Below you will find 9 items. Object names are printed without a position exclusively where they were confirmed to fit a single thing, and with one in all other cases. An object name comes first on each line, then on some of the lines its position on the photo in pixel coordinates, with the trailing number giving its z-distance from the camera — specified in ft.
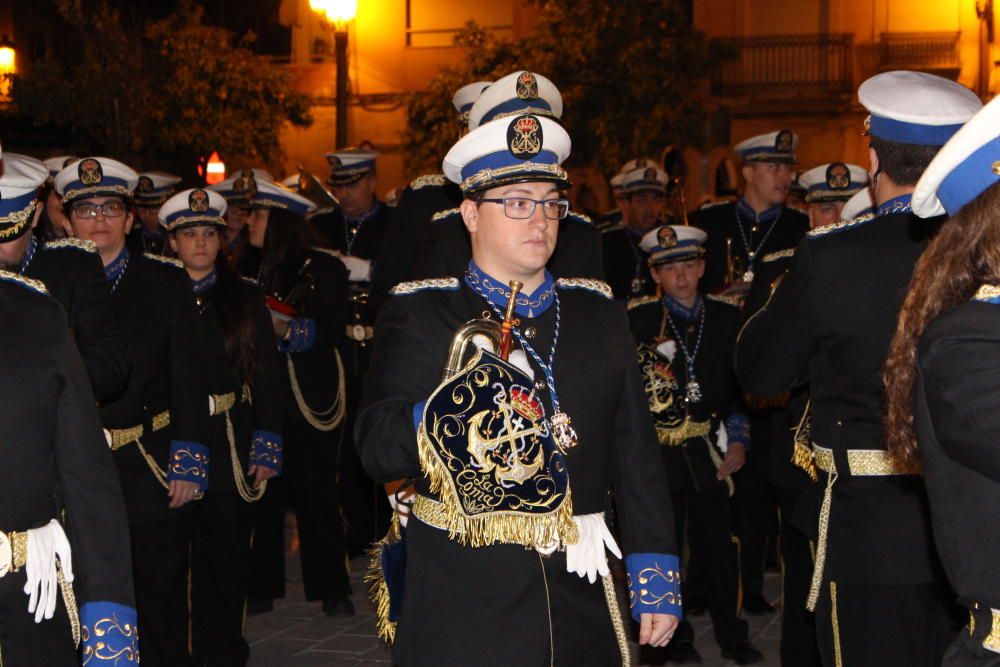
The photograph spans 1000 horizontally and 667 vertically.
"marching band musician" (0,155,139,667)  13.52
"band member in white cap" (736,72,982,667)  16.26
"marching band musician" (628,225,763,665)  26.94
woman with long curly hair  9.74
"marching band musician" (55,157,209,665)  22.39
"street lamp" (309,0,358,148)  56.44
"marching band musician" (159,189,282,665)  25.72
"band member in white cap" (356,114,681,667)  13.51
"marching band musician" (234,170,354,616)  31.32
